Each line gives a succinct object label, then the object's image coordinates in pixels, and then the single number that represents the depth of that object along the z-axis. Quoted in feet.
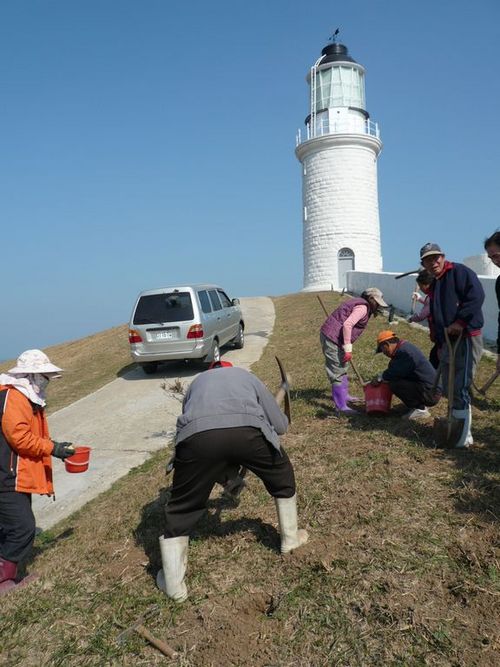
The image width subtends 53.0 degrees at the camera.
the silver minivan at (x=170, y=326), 35.09
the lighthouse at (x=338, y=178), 95.61
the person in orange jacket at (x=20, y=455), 11.93
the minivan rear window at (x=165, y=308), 35.24
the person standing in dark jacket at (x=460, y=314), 15.47
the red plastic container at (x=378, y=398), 19.84
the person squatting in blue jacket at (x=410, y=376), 18.92
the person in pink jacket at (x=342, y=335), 20.88
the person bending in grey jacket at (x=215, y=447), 10.27
